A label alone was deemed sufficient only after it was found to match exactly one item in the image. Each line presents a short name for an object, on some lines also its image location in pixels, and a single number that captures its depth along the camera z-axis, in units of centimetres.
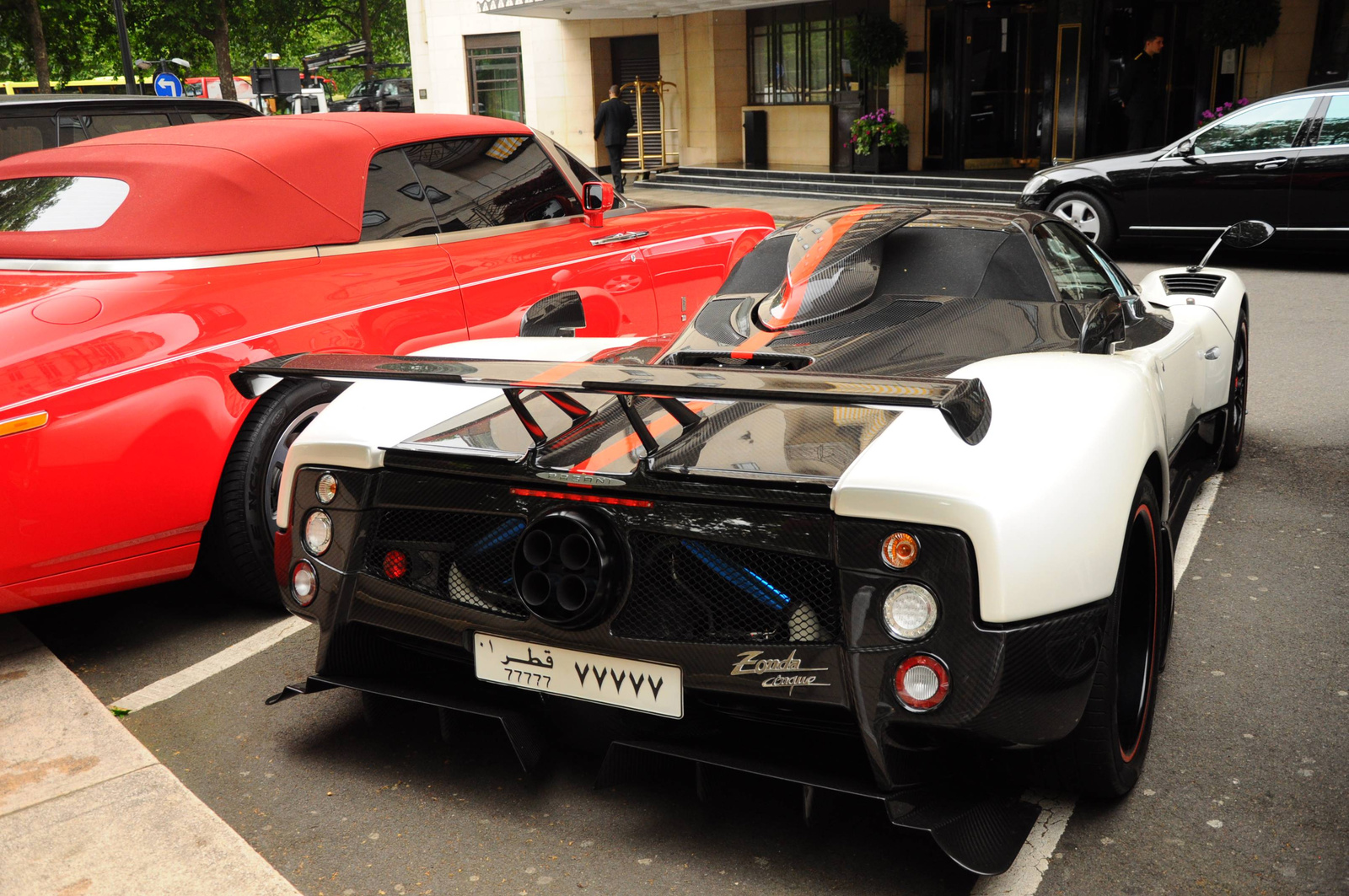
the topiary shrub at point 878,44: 1930
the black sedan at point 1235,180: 1046
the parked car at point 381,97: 3988
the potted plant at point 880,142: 1923
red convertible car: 343
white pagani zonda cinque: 226
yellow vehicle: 3331
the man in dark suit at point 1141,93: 1496
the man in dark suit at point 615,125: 1981
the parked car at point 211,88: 4691
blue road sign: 1816
